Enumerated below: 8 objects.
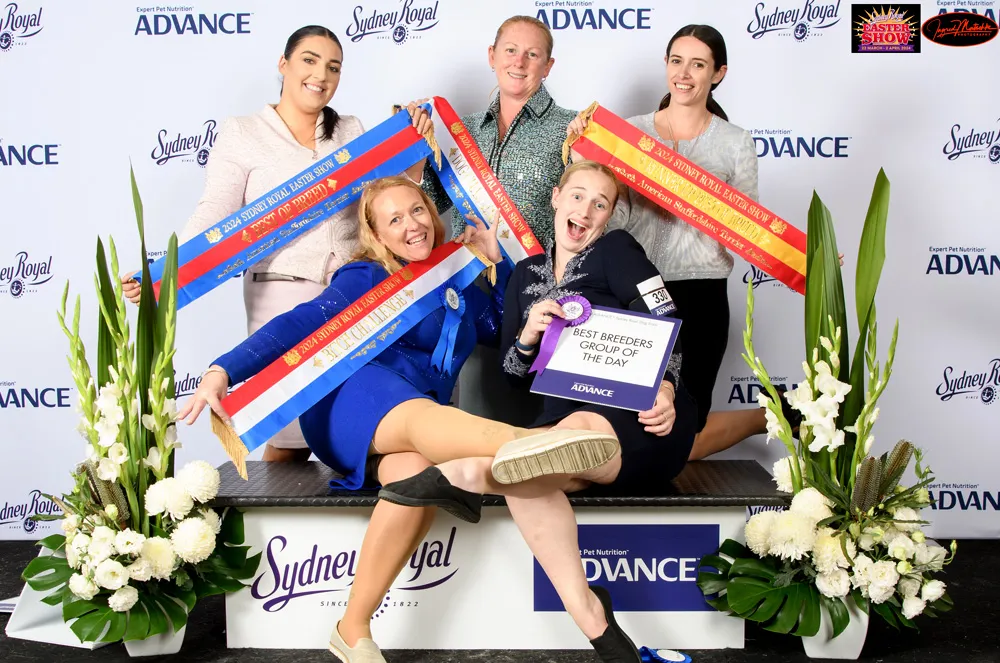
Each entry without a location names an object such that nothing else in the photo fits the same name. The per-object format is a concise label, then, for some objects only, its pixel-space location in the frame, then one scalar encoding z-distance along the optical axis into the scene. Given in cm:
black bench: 230
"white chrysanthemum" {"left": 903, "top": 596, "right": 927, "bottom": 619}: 222
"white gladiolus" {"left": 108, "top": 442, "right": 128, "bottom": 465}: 223
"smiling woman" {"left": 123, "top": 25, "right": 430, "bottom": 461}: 290
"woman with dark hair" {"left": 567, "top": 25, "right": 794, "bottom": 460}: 281
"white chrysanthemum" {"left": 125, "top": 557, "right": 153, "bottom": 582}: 221
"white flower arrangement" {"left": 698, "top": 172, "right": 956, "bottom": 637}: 222
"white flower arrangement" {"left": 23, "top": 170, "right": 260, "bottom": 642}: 222
